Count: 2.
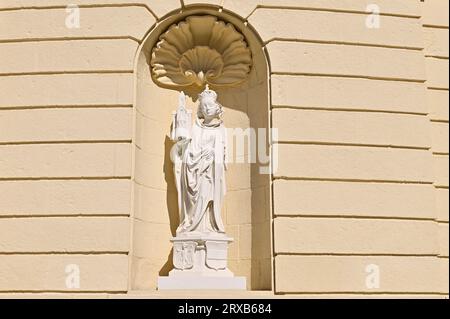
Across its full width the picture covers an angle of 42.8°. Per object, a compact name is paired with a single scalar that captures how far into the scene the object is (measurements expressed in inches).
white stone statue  279.4
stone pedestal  276.7
